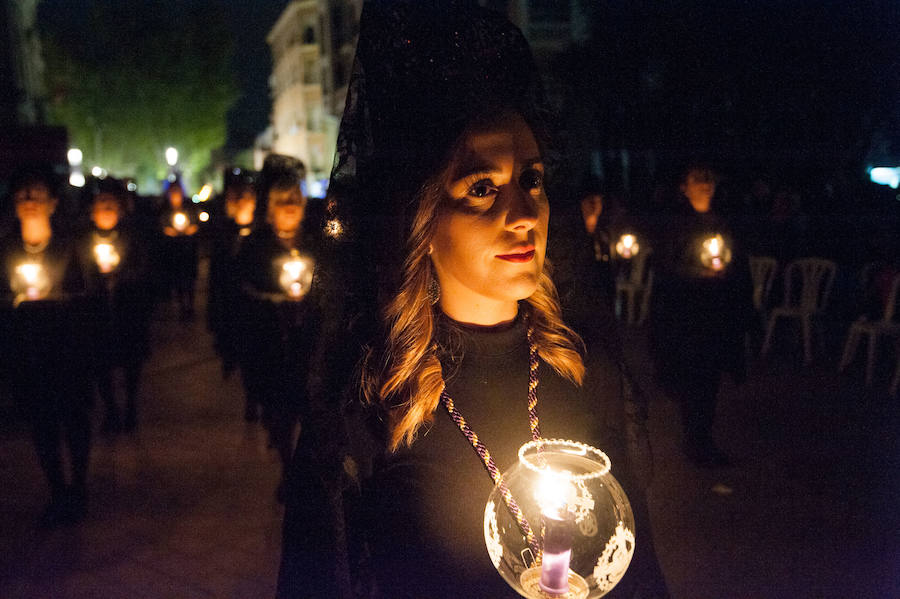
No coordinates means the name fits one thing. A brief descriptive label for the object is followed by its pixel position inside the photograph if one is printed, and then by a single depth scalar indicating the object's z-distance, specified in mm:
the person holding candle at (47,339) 4484
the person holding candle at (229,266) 5570
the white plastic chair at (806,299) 8430
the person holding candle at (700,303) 5168
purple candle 1133
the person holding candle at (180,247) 11492
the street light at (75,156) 36469
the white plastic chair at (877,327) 7352
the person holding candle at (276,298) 5020
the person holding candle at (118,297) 6242
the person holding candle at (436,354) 1550
